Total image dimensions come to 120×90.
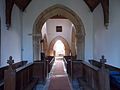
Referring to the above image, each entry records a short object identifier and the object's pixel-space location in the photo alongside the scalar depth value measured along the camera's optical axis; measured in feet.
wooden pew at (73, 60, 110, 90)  5.61
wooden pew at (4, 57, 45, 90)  5.79
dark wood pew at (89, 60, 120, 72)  8.64
